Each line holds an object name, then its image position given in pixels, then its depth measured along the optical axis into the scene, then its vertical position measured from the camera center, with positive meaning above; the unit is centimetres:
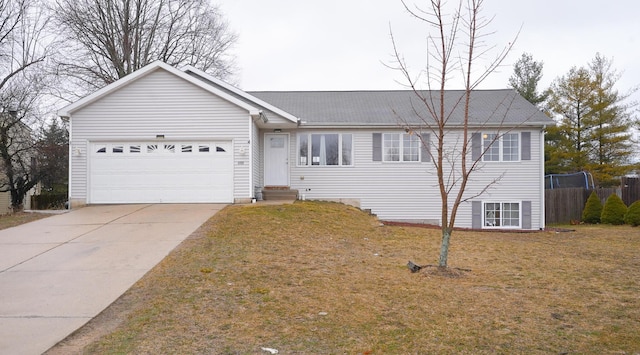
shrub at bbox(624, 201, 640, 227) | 1748 -119
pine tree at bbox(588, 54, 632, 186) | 2931 +251
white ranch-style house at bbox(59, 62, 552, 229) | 1597 +104
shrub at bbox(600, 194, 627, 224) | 1853 -112
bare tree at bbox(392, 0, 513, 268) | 1836 +180
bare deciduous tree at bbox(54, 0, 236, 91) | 2639 +778
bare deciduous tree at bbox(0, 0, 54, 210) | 2442 +345
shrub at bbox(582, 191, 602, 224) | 1978 -113
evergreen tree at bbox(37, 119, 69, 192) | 2581 +128
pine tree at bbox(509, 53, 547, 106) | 3788 +776
